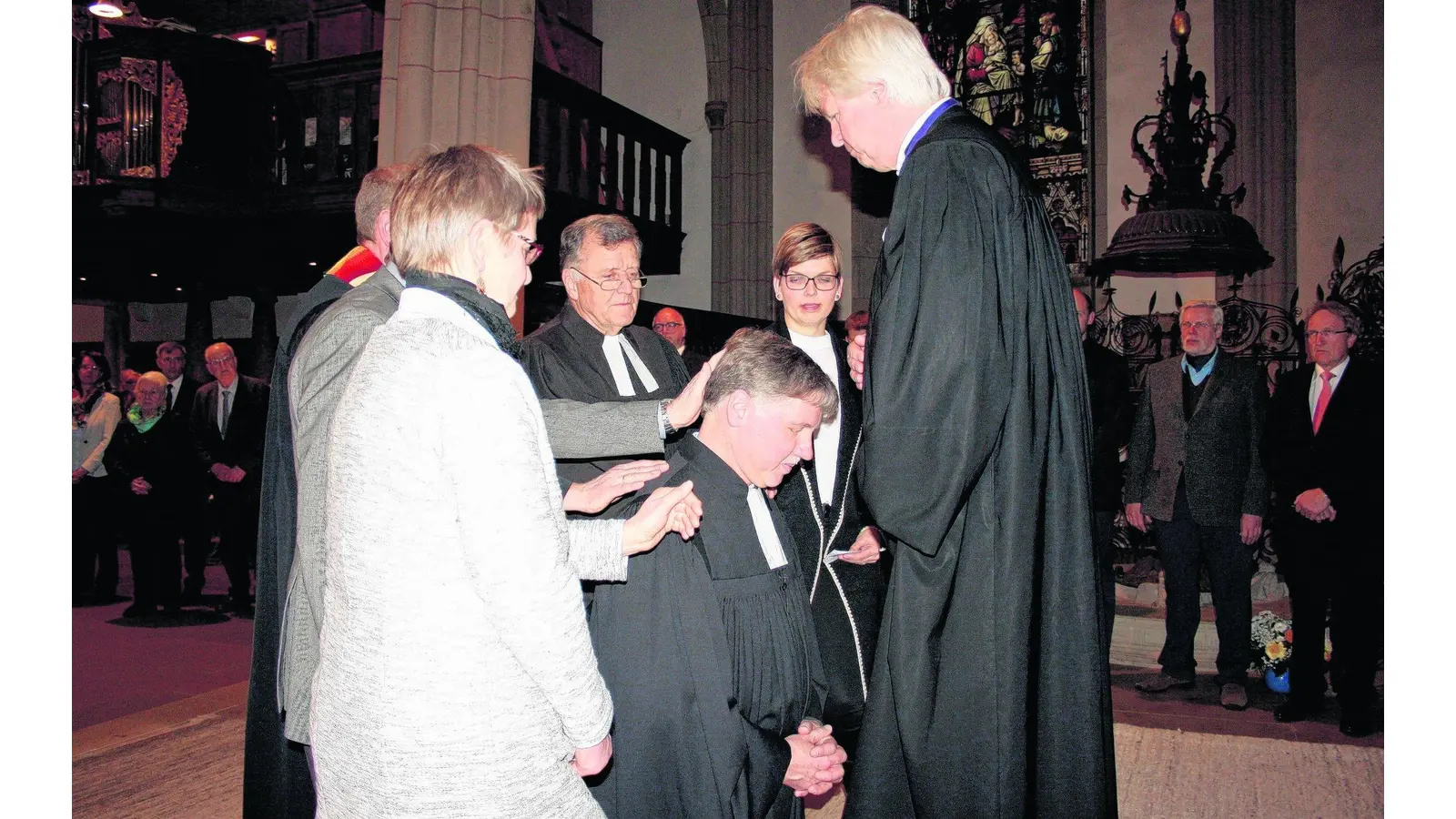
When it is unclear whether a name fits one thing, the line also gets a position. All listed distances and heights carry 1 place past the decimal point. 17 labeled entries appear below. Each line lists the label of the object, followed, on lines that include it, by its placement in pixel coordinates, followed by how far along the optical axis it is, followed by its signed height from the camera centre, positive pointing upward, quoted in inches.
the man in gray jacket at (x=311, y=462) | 79.8 -4.8
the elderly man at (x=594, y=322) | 117.6 +10.3
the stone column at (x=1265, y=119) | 400.2 +117.9
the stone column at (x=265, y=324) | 449.7 +37.1
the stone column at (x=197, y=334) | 441.4 +31.6
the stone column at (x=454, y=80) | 173.6 +57.0
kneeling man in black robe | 73.5 -17.9
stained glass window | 466.0 +159.3
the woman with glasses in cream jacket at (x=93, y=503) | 300.0 -29.2
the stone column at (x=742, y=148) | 490.6 +128.6
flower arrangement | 201.3 -46.9
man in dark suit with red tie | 179.5 -19.0
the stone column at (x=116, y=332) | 547.8 +39.8
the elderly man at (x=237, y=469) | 283.6 -17.7
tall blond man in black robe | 66.4 -7.5
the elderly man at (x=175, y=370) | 304.5 +11.0
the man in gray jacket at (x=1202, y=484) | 198.8 -15.1
